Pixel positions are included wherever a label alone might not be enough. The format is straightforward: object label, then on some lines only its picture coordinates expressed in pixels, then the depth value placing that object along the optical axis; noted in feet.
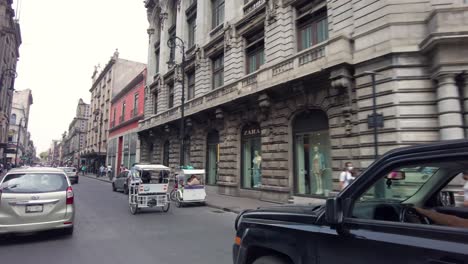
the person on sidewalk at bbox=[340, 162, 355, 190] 36.13
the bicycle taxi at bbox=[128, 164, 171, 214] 37.91
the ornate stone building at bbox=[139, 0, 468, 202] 33.78
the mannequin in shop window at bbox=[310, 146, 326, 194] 44.24
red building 119.85
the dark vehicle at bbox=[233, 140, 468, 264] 6.40
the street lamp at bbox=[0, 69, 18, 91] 148.17
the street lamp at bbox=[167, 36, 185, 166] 58.82
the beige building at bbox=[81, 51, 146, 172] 167.53
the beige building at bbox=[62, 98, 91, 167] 259.19
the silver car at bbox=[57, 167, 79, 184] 93.66
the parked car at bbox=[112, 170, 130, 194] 66.19
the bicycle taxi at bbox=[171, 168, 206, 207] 46.24
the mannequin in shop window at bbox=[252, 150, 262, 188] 55.11
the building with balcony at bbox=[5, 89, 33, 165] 263.08
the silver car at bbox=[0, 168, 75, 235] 23.04
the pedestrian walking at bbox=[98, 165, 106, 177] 145.87
